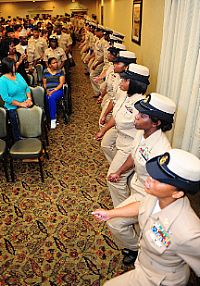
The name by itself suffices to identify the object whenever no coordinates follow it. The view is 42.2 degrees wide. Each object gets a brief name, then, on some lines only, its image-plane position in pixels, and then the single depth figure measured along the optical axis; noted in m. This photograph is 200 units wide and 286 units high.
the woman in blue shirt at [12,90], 3.77
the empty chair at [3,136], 3.35
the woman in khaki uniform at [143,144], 2.03
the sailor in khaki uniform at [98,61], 6.71
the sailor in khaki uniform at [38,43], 7.25
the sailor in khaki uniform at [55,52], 6.39
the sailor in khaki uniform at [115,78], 3.58
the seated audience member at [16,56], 5.25
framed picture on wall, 4.87
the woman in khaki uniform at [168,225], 1.34
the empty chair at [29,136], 3.35
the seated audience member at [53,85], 5.11
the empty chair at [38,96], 4.43
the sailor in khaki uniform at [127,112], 2.74
